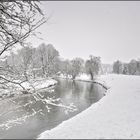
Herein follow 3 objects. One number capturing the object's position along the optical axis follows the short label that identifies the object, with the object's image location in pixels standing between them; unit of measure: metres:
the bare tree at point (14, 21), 2.56
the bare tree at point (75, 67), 68.00
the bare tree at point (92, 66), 65.56
